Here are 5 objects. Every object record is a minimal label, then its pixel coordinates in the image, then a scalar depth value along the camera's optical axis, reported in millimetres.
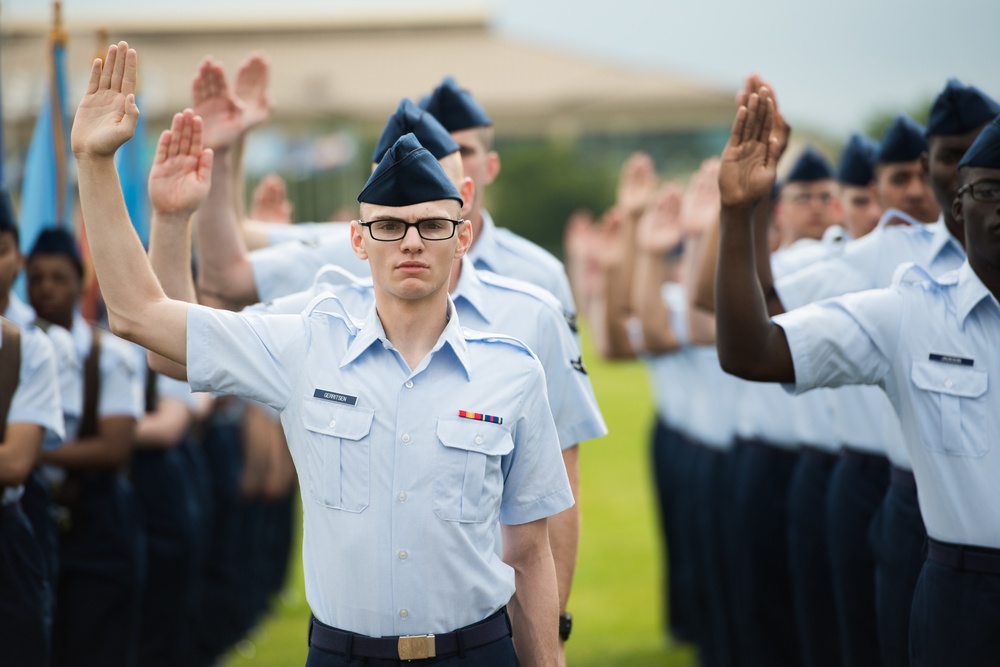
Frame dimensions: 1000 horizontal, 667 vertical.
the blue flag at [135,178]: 16937
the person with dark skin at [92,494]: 12852
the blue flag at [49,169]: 15000
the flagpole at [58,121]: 14898
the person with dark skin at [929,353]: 7727
